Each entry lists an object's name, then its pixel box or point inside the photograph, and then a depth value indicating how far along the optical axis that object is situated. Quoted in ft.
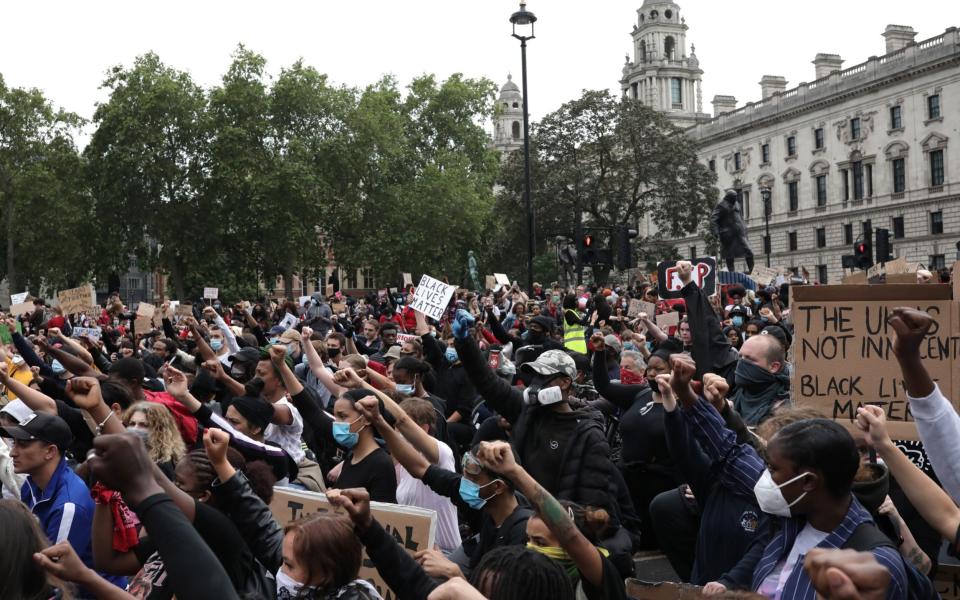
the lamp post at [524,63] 59.36
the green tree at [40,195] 153.89
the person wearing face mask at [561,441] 15.80
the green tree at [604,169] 167.63
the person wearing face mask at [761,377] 18.26
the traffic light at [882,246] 86.94
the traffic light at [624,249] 59.48
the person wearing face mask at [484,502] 12.85
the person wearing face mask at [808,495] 10.16
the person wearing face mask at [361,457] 16.37
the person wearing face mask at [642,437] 20.59
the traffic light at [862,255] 87.93
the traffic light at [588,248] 58.49
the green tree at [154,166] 146.20
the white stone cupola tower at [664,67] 333.21
